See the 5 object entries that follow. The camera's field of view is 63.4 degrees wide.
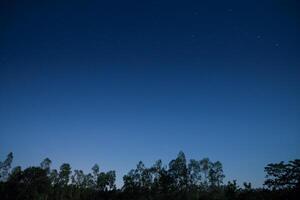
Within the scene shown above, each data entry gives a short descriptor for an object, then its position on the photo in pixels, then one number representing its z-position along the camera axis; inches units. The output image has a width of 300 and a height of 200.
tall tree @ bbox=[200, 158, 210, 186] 3836.1
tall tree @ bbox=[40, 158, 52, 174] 3939.5
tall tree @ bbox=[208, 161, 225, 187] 3740.2
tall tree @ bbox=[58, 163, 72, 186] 4030.5
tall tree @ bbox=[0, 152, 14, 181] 3713.1
